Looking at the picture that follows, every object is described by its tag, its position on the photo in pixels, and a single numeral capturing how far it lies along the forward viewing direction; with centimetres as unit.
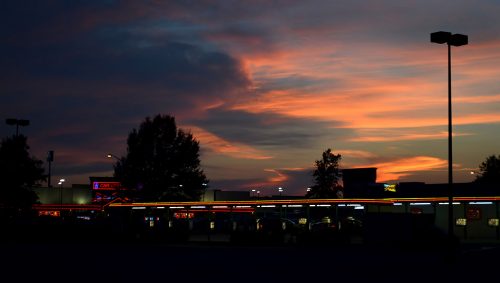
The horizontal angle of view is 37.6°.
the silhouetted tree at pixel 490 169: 15350
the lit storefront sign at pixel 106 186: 9533
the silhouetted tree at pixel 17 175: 7562
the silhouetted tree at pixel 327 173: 15325
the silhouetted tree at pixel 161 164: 10456
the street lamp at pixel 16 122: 6919
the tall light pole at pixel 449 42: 3544
